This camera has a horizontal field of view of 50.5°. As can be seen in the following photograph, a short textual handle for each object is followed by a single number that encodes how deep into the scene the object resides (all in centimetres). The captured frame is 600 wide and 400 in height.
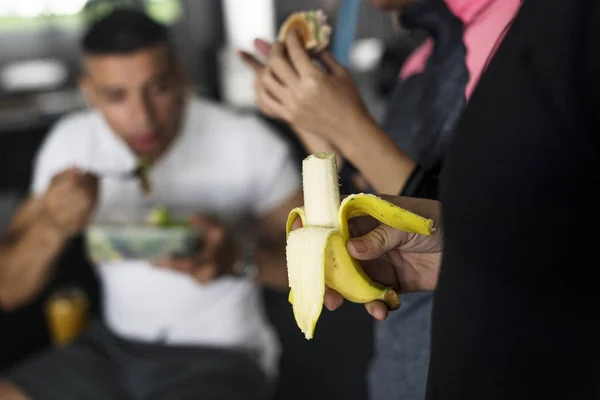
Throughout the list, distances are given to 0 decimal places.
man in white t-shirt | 100
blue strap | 54
